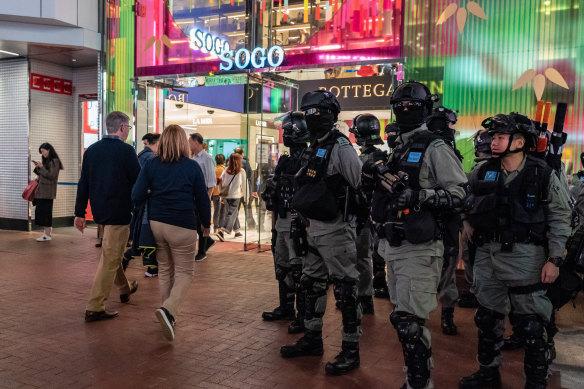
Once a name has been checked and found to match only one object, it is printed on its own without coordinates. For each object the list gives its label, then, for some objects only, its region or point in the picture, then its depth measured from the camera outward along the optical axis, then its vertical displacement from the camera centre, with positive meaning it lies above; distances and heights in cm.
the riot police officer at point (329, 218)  425 -44
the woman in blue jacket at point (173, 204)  495 -41
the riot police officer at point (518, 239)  371 -52
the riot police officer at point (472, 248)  528 -80
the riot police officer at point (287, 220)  533 -60
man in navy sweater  554 -37
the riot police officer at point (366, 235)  570 -78
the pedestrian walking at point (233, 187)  1090 -53
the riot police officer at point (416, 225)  346 -40
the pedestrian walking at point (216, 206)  1149 -97
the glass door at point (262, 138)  1021 +45
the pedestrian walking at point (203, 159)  852 +4
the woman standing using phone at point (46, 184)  1088 -52
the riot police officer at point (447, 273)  522 -112
